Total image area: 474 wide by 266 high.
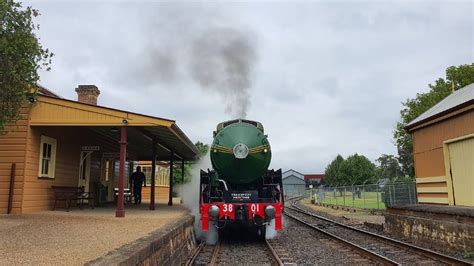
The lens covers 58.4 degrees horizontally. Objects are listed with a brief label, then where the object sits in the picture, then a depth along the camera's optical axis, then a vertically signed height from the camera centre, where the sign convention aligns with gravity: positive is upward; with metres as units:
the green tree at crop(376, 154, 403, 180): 89.31 +6.39
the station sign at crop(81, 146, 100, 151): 15.05 +1.74
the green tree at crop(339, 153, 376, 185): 78.22 +4.85
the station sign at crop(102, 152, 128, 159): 17.98 +1.78
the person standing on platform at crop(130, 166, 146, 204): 18.70 +0.67
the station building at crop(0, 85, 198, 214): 11.74 +1.65
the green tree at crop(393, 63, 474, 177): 26.08 +6.57
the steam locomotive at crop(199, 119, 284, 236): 11.08 +0.42
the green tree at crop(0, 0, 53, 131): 8.70 +2.95
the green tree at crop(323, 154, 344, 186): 83.09 +4.75
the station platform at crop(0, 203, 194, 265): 5.68 -0.69
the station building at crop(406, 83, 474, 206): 11.09 +1.31
